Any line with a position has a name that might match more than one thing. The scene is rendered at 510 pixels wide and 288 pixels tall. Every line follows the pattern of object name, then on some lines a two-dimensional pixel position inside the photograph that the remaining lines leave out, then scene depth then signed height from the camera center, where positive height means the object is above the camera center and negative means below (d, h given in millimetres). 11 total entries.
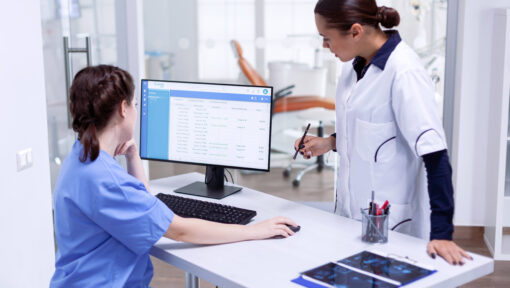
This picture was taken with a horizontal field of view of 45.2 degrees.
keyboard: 1946 -502
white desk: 1543 -541
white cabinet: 3428 -531
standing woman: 1754 -196
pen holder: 1737 -487
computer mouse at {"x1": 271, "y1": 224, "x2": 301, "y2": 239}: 1863 -520
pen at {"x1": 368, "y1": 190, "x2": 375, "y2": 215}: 1741 -430
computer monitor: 2215 -260
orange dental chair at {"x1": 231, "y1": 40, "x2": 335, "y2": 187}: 4195 -300
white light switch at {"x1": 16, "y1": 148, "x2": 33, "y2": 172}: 2516 -418
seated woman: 1589 -381
